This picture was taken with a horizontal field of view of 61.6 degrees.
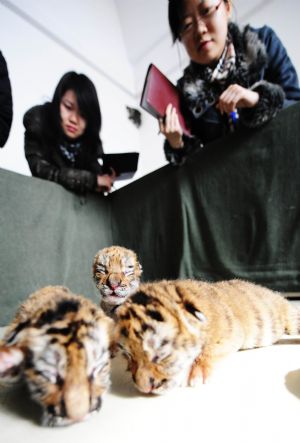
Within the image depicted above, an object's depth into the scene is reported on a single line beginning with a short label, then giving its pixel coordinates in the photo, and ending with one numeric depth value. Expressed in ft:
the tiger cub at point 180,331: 1.37
